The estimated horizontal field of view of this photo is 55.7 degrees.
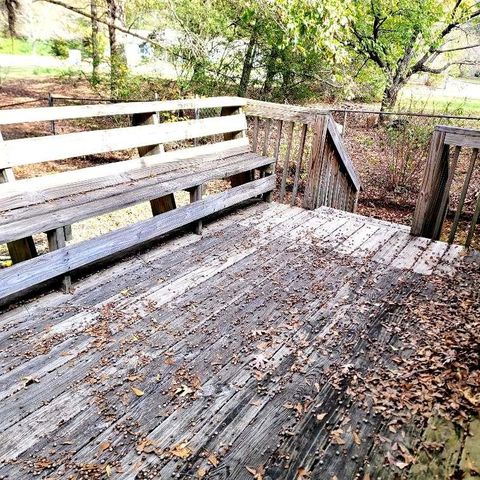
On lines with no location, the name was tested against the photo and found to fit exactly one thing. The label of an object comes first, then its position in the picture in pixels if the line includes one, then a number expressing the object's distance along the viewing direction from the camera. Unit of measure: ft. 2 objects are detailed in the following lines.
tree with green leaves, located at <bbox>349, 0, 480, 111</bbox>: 34.63
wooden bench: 8.92
